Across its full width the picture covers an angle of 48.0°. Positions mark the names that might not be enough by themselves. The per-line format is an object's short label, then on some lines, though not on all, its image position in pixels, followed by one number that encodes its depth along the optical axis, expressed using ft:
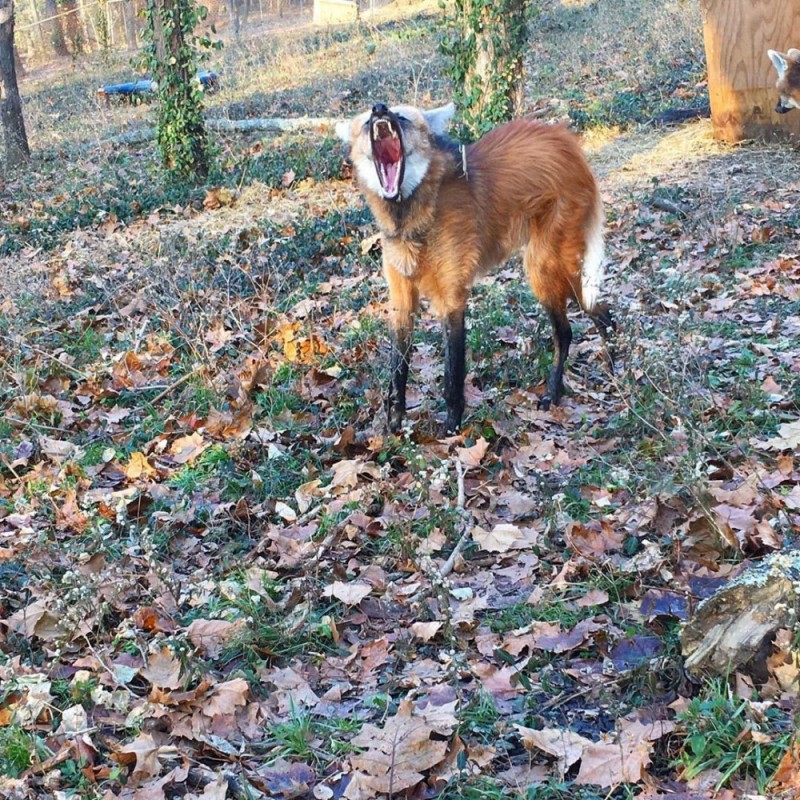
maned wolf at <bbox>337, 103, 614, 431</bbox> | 13.10
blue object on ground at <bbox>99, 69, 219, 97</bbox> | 50.76
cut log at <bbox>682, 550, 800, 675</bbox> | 7.10
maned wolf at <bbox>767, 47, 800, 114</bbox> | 23.34
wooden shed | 24.91
